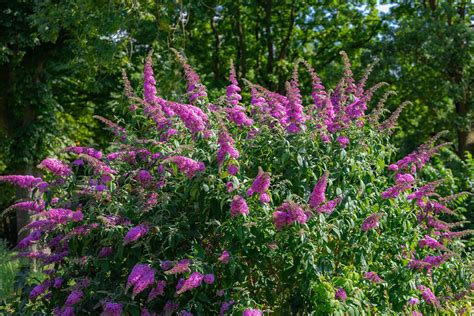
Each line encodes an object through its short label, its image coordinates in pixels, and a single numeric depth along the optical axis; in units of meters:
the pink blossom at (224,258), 4.14
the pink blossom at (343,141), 4.86
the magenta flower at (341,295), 4.30
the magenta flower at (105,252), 4.59
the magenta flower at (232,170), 4.33
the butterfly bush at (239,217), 4.23
